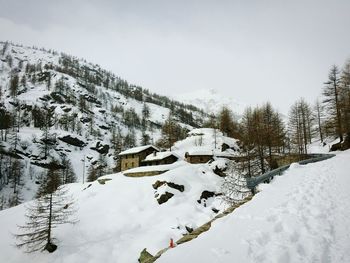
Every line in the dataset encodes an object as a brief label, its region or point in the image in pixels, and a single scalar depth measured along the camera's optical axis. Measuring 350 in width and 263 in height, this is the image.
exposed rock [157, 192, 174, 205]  36.16
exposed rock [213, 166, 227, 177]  45.81
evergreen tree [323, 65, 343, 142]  33.94
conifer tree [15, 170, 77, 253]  28.38
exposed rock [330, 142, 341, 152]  36.16
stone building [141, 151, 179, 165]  58.31
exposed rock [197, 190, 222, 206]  36.34
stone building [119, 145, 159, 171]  63.47
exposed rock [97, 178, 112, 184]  50.14
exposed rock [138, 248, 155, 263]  21.22
